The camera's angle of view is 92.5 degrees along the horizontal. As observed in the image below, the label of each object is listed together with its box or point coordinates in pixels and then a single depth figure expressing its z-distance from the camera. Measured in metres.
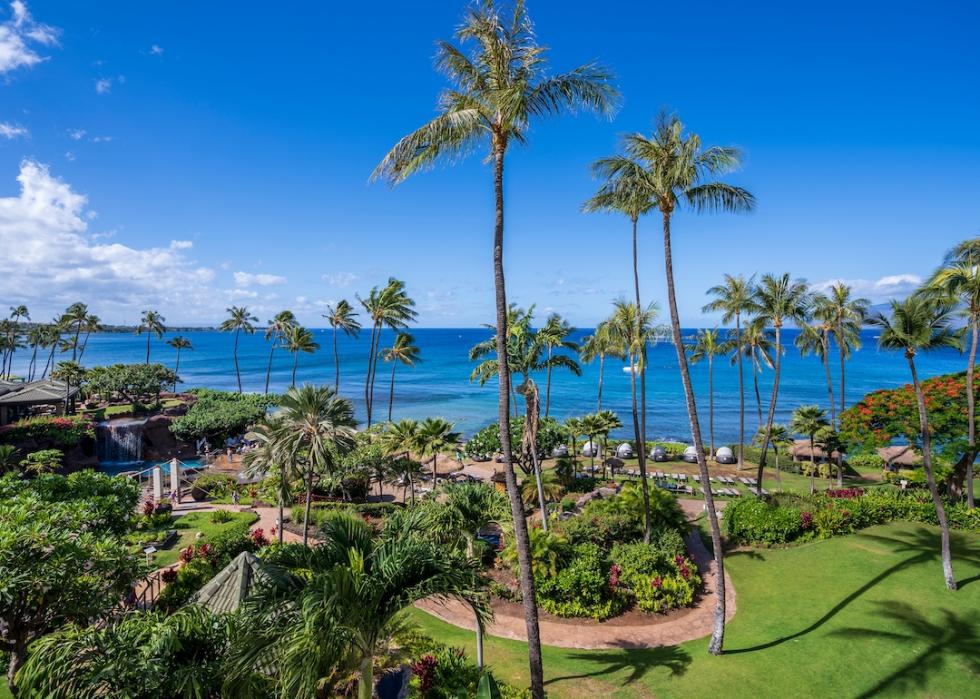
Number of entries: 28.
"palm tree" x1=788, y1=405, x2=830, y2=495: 33.12
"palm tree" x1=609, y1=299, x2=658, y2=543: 21.11
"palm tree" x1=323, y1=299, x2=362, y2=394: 48.72
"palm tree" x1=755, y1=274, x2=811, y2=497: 26.33
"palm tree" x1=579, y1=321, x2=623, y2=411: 28.97
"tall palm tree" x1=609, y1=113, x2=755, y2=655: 13.76
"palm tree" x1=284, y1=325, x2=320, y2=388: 57.22
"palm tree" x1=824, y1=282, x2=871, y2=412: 34.50
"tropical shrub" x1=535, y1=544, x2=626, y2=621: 17.19
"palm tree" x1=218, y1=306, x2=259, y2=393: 67.59
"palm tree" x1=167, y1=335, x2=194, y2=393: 79.39
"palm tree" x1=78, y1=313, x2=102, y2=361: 70.32
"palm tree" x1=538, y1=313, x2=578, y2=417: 22.53
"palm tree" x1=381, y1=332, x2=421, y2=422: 43.78
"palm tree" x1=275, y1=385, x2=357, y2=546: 19.38
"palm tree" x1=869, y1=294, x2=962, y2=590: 16.53
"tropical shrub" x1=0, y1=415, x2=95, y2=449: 36.72
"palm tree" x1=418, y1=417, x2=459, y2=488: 26.36
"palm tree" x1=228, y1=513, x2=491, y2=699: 6.88
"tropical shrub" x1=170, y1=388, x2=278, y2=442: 43.34
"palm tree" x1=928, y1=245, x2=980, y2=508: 17.23
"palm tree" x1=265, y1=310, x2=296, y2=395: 59.84
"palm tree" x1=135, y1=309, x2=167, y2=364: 77.38
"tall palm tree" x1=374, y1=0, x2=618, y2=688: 9.96
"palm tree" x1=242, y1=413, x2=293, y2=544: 19.55
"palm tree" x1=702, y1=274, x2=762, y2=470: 32.97
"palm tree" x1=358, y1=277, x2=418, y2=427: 40.09
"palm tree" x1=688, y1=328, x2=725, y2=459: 43.81
